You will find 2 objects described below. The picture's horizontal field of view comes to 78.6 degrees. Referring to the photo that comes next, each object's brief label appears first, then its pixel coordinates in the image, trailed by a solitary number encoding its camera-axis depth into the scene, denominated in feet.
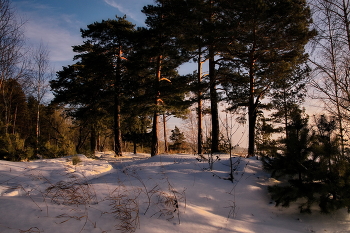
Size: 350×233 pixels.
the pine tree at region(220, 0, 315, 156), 29.04
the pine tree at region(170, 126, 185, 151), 103.41
